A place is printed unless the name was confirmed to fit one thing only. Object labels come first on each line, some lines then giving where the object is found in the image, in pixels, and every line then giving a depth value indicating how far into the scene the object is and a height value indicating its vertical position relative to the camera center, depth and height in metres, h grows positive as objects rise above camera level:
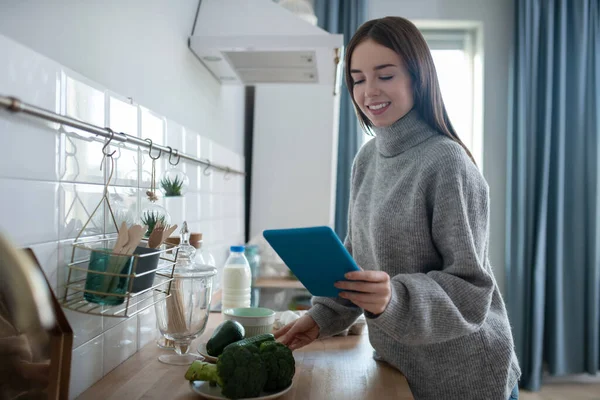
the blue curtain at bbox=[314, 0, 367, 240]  2.89 +0.49
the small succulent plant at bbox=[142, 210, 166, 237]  1.04 -0.05
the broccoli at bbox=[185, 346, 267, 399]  0.84 -0.29
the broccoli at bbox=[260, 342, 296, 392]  0.89 -0.29
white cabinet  2.68 +0.22
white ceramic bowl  1.20 -0.29
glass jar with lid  1.09 -0.24
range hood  1.67 +0.52
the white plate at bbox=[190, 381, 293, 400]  0.86 -0.33
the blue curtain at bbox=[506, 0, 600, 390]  2.91 +0.08
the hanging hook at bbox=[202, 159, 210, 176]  1.80 +0.10
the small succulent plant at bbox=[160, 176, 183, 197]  1.25 +0.03
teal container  0.82 -0.13
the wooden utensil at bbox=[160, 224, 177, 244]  0.97 -0.07
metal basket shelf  0.81 -0.15
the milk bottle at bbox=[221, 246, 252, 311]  1.57 -0.27
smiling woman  0.87 -0.09
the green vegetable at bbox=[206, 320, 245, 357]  1.05 -0.29
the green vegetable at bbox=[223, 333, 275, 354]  0.91 -0.27
